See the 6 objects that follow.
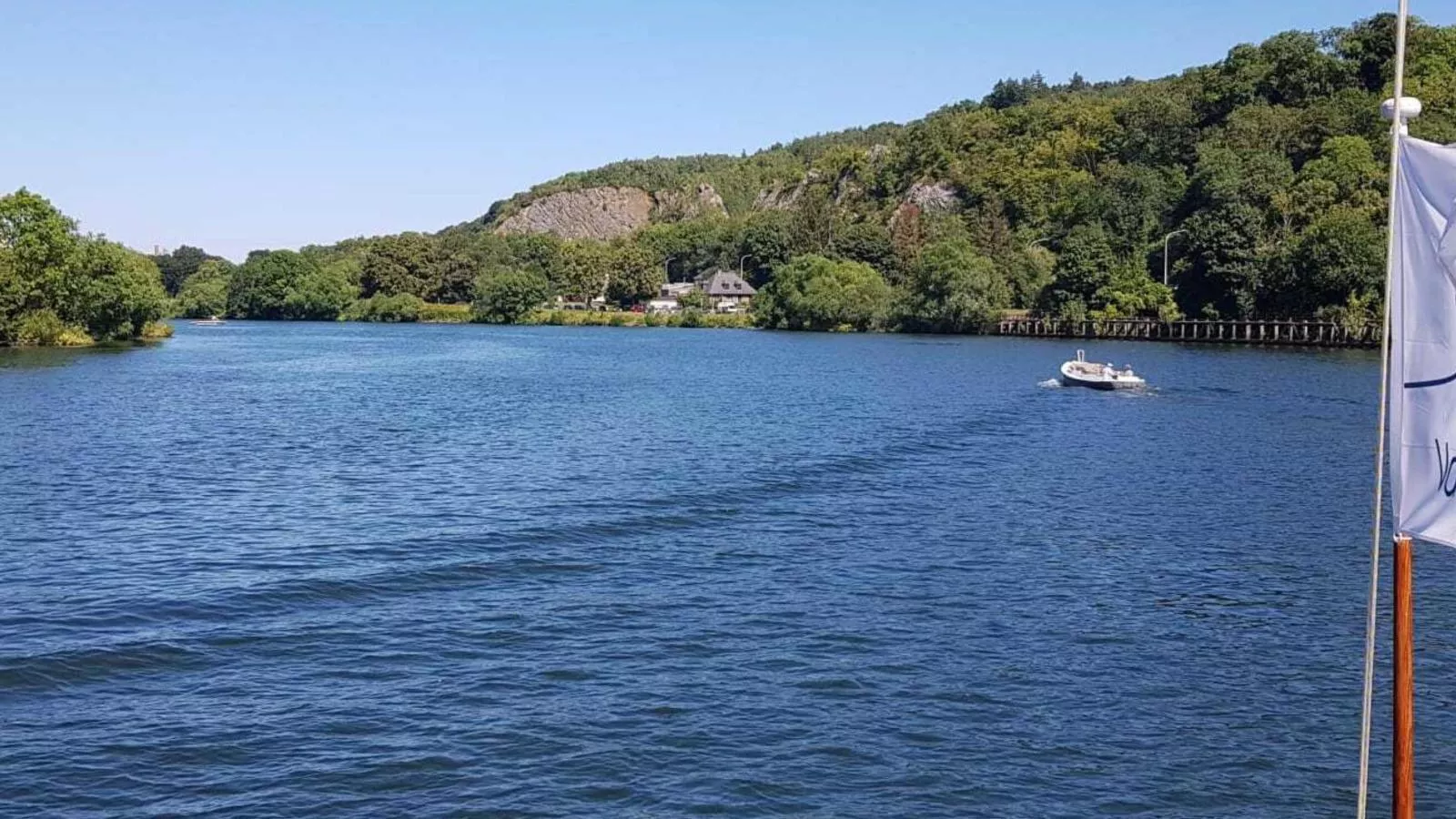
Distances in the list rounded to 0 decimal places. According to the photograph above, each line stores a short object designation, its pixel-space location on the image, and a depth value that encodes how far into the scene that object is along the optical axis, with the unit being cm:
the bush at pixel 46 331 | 10156
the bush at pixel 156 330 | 12600
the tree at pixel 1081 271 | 14175
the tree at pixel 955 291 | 14538
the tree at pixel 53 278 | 9975
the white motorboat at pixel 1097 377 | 6956
